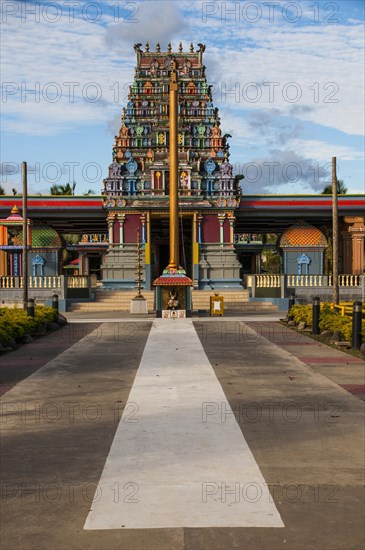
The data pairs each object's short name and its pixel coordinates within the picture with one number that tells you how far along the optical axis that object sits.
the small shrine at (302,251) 44.03
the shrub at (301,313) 23.50
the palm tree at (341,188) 71.85
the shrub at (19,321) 18.16
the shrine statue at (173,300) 30.61
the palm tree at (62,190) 79.81
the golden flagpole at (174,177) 31.36
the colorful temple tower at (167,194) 44.06
